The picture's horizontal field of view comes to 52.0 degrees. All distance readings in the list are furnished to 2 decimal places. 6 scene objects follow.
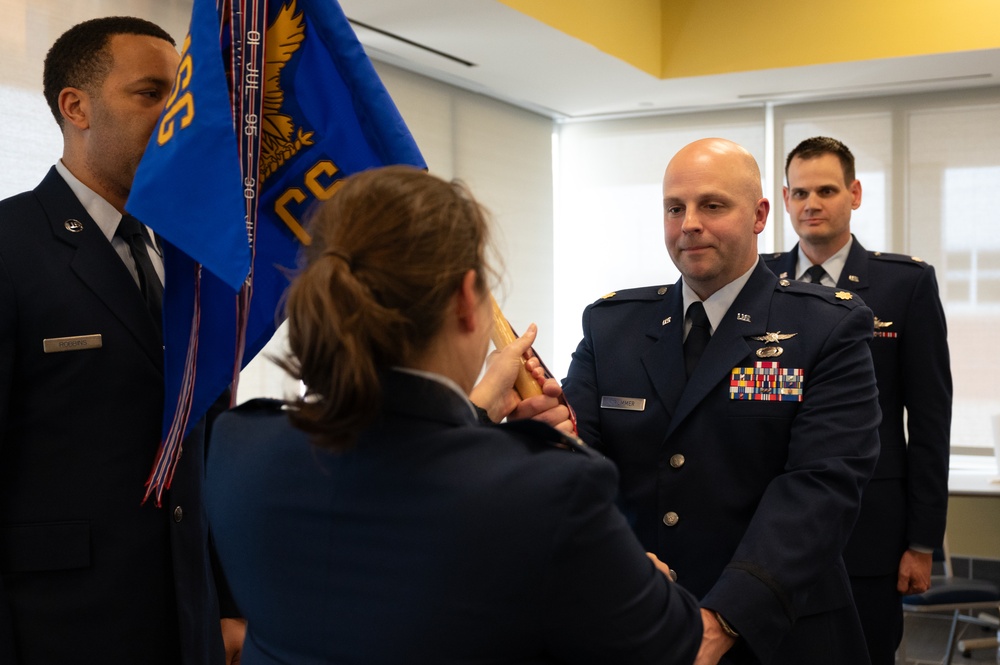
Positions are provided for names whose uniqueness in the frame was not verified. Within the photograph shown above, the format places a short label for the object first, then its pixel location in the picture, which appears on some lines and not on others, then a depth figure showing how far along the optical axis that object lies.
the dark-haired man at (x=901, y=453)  2.83
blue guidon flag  1.56
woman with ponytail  0.99
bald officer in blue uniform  1.65
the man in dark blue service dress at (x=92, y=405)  1.59
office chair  4.20
